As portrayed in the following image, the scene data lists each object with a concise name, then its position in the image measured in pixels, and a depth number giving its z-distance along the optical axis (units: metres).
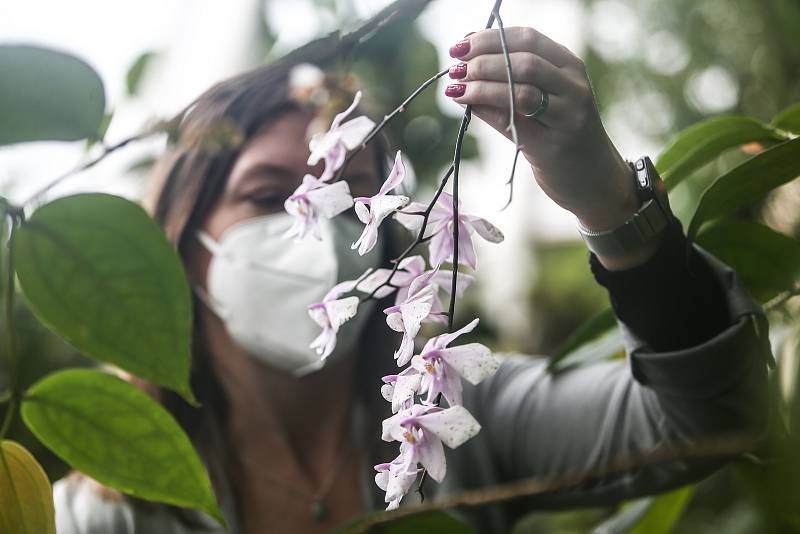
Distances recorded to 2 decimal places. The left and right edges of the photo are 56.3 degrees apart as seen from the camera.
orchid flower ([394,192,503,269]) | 0.30
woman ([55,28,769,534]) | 0.70
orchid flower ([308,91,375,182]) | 0.35
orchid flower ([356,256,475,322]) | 0.32
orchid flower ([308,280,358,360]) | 0.31
